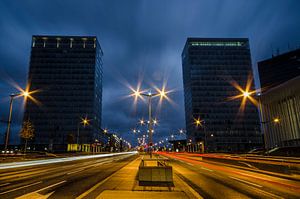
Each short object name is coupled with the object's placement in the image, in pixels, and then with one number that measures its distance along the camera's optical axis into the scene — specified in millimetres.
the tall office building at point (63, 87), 130250
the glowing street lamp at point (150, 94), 19447
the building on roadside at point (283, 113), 63469
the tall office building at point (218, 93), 130250
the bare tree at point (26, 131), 60031
